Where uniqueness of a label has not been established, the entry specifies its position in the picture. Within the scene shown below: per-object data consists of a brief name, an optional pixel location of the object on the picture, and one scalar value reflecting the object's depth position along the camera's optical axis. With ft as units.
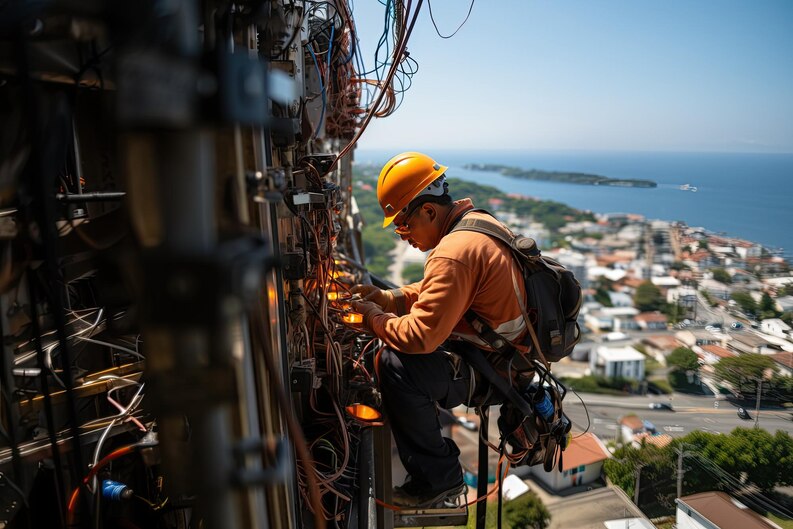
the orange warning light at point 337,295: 13.42
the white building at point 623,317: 120.57
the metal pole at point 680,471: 37.99
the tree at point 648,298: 112.98
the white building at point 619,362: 105.29
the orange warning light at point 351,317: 13.05
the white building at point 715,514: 26.68
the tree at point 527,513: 65.67
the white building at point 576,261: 147.64
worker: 9.95
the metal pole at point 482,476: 11.91
